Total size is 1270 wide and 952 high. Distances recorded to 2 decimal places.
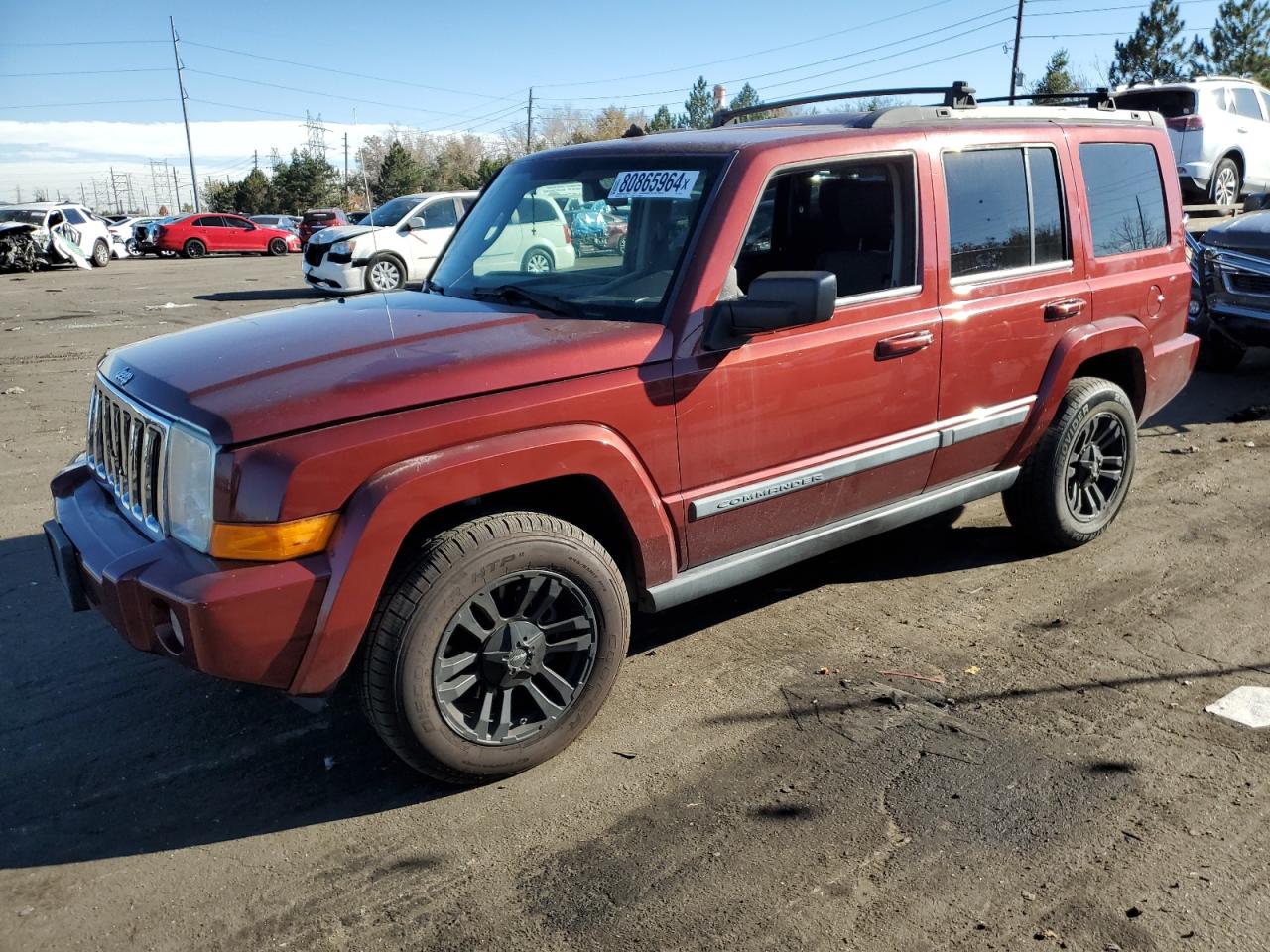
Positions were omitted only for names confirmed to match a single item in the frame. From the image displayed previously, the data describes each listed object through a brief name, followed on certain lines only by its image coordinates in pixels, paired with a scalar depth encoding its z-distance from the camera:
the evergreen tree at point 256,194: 63.97
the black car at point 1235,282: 7.97
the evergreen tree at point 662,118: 87.29
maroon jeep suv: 2.85
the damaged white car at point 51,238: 25.09
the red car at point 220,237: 34.66
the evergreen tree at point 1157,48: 48.84
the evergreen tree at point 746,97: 100.44
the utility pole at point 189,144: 66.44
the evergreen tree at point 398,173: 60.78
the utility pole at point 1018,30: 50.94
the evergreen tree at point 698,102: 100.00
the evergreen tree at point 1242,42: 46.62
